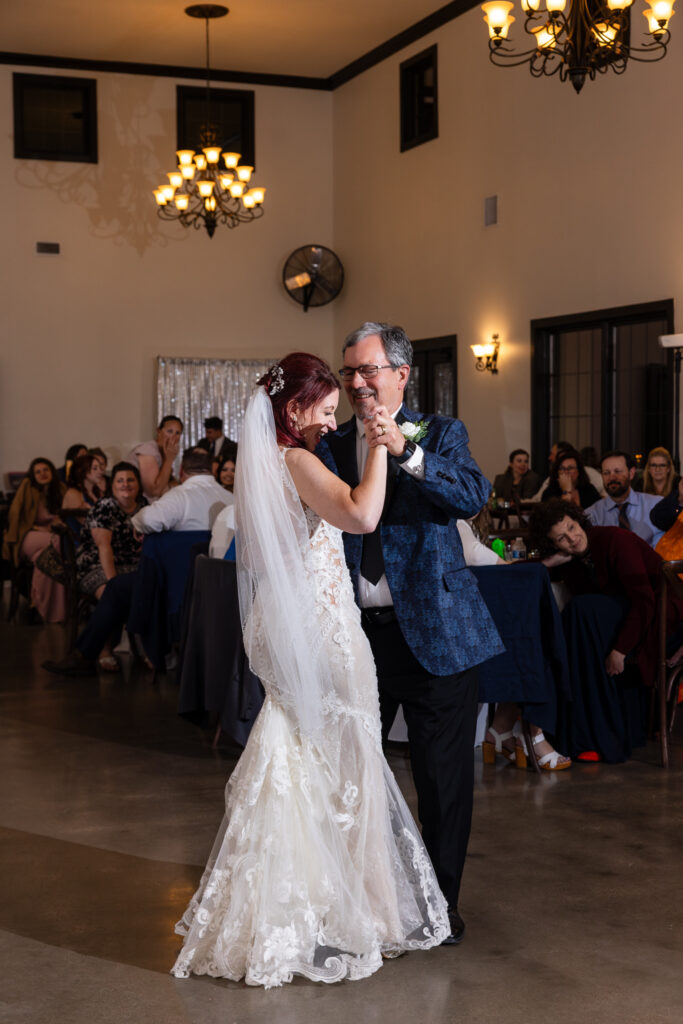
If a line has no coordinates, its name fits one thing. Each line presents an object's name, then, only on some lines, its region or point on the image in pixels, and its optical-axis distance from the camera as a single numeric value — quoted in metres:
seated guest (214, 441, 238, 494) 8.09
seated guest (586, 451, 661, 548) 7.28
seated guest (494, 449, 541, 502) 10.67
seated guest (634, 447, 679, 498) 7.89
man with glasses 3.07
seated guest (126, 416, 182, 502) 9.66
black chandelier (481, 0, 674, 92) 6.90
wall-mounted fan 14.59
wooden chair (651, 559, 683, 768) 5.01
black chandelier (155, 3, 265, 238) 12.05
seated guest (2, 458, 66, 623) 9.67
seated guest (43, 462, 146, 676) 7.34
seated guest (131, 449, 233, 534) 6.93
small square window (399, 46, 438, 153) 12.57
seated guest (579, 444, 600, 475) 10.20
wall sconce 11.55
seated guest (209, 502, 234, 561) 5.67
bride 3.07
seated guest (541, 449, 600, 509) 8.73
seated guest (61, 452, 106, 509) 9.38
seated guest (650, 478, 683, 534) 6.34
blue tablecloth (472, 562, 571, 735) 4.95
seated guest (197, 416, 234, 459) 12.84
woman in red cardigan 5.19
